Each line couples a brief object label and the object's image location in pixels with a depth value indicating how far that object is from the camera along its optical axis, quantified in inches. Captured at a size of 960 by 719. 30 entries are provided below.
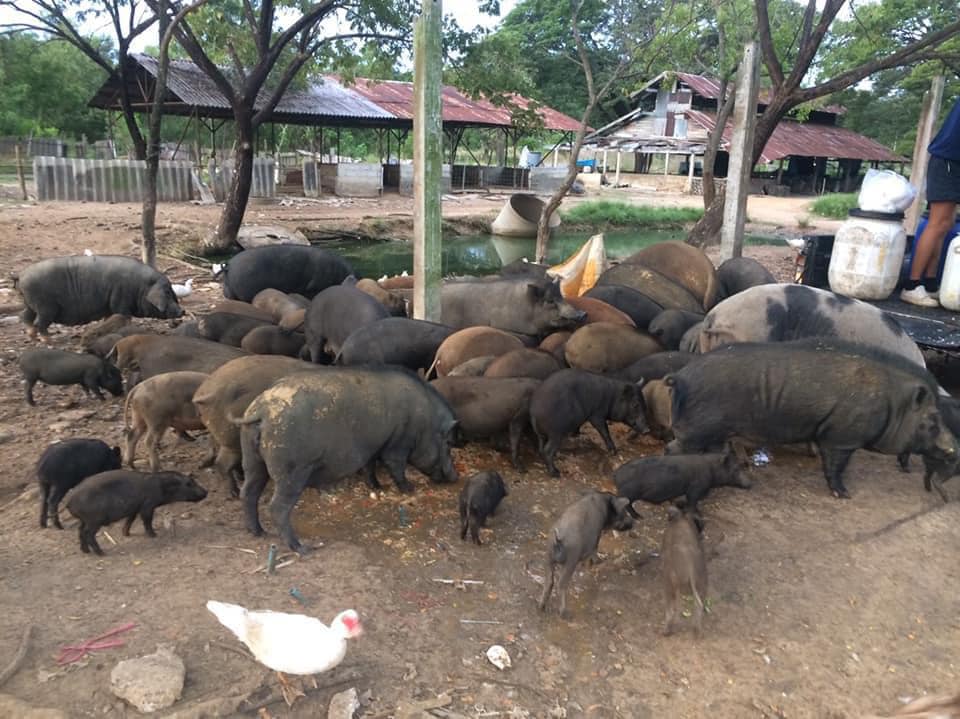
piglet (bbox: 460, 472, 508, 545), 183.8
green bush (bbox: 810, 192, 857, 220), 1231.5
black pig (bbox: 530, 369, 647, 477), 222.5
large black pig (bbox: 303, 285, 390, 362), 296.0
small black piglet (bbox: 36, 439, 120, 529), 182.9
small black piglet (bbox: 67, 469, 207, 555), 168.6
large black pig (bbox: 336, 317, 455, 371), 270.4
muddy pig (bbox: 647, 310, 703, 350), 299.3
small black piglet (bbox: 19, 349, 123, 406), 261.3
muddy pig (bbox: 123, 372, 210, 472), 211.9
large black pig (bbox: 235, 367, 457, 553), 176.6
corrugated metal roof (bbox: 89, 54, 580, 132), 894.4
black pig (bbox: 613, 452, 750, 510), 191.8
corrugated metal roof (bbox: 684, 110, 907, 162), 1523.1
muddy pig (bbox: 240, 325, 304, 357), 278.4
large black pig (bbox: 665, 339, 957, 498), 214.7
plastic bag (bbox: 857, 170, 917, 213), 290.5
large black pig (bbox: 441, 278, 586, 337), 309.6
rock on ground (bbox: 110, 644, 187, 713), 123.2
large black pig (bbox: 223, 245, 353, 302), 408.5
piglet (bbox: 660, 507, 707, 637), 154.4
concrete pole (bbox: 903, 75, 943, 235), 455.5
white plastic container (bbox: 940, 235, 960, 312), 289.9
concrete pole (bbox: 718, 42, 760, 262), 361.7
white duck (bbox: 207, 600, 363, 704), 120.3
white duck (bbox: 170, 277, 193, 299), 417.0
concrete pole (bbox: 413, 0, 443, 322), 259.0
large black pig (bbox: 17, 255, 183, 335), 344.8
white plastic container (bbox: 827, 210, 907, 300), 305.9
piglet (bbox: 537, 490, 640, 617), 159.3
